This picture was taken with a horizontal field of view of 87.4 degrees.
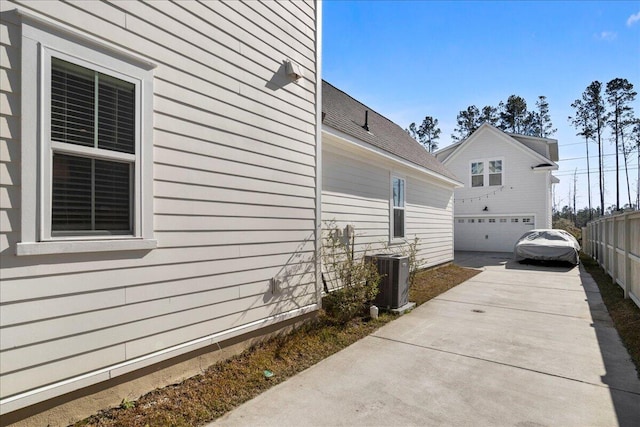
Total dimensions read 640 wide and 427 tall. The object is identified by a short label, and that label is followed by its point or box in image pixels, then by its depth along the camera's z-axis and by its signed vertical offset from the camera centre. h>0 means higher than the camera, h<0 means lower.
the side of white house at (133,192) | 2.16 +0.22
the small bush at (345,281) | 5.05 -1.02
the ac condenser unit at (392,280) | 5.68 -1.08
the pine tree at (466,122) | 35.94 +10.33
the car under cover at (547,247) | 11.78 -1.08
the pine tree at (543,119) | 33.00 +9.70
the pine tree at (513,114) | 32.52 +10.32
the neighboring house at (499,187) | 16.44 +1.55
